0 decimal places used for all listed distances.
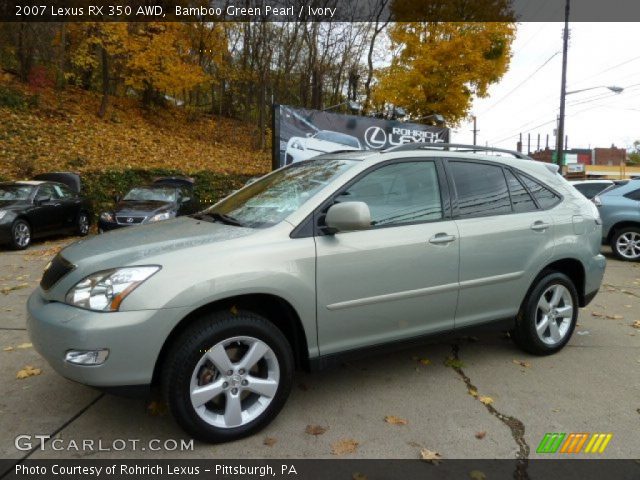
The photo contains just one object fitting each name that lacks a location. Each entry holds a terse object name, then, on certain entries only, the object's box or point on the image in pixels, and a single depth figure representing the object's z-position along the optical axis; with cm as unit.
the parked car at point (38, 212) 1000
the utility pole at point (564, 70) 2256
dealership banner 1488
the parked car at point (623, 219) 970
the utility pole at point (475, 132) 5312
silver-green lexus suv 269
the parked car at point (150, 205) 1077
